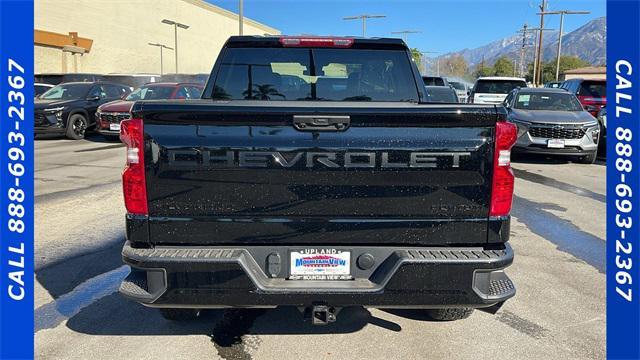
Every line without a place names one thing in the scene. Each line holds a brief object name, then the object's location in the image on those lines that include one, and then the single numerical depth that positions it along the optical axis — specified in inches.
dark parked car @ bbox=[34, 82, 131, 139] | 566.3
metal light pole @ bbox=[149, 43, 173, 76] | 2156.5
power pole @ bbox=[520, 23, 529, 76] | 2721.5
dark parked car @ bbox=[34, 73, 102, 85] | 903.7
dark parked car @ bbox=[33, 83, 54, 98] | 770.2
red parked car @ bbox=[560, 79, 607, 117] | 599.0
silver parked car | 414.6
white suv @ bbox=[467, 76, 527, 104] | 721.0
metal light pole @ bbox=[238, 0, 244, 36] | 972.3
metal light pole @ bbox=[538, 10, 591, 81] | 1832.4
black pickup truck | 105.7
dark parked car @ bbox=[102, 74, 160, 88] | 1141.9
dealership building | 1598.2
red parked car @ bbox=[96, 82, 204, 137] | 539.5
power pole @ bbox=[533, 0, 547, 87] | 1670.9
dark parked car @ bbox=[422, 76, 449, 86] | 925.1
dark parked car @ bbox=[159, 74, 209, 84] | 1068.7
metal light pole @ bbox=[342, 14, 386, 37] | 2073.8
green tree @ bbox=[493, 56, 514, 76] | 3392.7
